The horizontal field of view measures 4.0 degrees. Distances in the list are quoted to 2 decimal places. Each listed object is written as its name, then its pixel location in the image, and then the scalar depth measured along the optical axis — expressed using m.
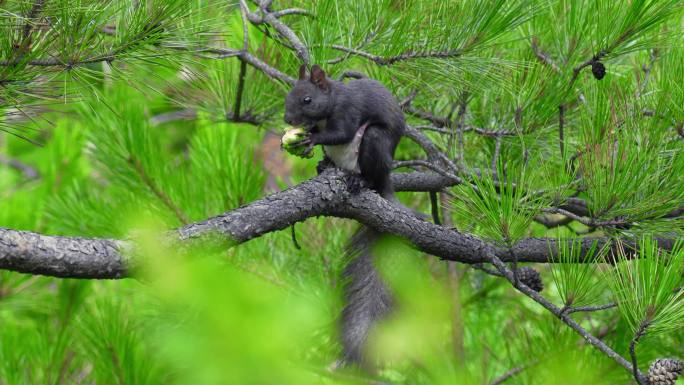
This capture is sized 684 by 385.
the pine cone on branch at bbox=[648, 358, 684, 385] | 10.90
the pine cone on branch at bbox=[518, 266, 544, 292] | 11.18
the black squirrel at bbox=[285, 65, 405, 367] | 11.23
